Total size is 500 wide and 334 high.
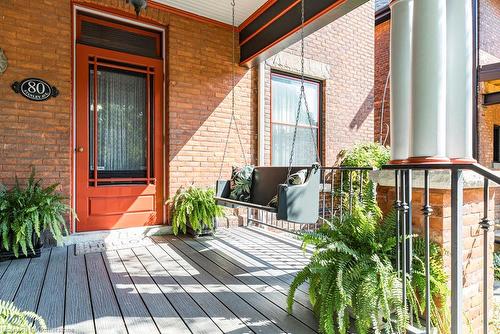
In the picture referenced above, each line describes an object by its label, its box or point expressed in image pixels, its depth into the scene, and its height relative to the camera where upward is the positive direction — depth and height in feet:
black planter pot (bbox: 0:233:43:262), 9.37 -2.69
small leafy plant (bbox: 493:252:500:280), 15.07 -5.37
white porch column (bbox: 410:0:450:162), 4.83 +1.34
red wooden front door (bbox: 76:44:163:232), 11.75 +1.17
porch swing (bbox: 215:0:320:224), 8.08 -0.87
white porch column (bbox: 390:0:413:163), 5.49 +1.65
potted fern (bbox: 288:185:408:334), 4.72 -1.83
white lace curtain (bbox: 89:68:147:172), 12.16 +1.97
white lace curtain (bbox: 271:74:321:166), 16.38 +2.63
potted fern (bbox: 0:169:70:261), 9.11 -1.53
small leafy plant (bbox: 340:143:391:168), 16.15 +0.66
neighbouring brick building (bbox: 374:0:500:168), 23.61 +8.70
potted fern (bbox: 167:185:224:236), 12.12 -1.78
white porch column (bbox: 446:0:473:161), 5.02 +1.47
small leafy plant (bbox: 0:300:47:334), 3.42 -1.82
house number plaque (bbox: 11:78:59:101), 10.44 +2.80
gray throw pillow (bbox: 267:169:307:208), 8.89 -0.36
